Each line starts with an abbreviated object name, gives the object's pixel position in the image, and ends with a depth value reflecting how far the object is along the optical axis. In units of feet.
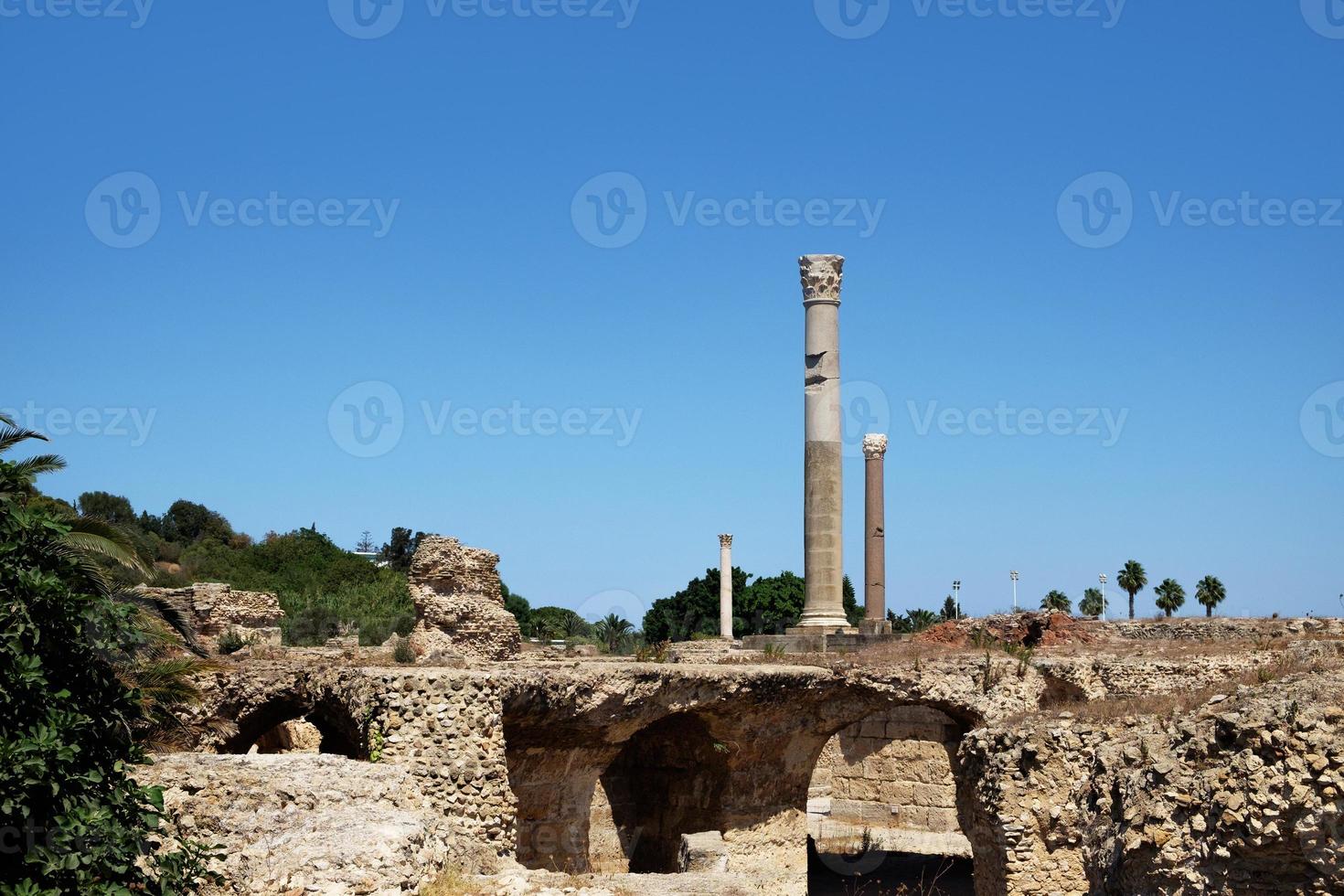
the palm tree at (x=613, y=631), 150.20
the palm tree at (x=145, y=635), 45.32
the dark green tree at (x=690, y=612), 233.14
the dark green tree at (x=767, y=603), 236.63
